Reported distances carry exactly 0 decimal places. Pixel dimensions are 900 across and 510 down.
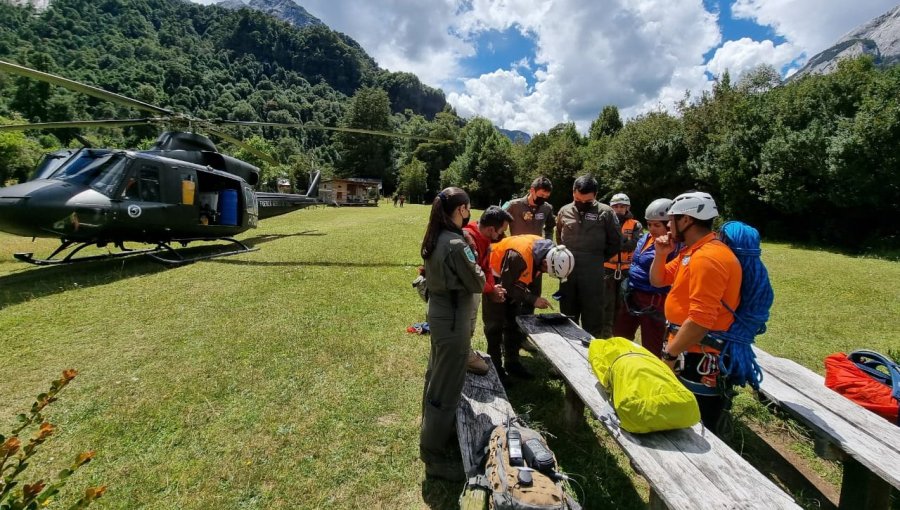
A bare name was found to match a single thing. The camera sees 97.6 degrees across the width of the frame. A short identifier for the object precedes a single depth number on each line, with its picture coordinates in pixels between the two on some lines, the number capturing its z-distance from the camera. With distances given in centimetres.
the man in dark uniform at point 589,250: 526
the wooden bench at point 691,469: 200
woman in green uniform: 307
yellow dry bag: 244
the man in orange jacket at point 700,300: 274
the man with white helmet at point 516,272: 403
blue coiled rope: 285
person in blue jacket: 436
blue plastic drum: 1126
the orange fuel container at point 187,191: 962
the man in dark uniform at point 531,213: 595
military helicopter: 754
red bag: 330
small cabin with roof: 5765
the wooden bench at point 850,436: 261
